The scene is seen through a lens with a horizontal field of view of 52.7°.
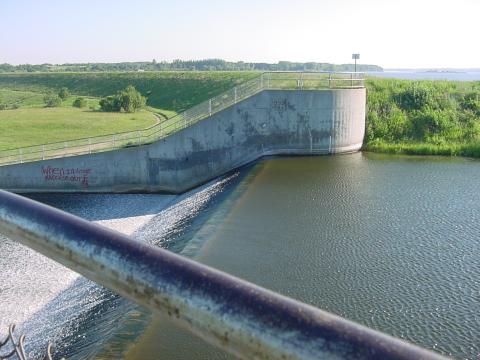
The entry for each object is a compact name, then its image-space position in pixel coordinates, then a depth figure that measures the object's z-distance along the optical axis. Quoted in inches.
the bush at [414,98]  1160.8
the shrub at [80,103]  1905.6
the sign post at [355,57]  1113.7
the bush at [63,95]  2230.6
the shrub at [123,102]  1710.1
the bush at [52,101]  1968.5
